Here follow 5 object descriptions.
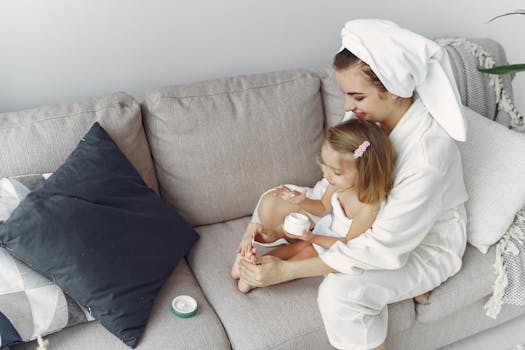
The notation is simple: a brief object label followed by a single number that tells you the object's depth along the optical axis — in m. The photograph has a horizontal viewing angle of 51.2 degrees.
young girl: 1.59
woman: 1.57
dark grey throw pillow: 1.48
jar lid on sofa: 1.58
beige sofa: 1.58
